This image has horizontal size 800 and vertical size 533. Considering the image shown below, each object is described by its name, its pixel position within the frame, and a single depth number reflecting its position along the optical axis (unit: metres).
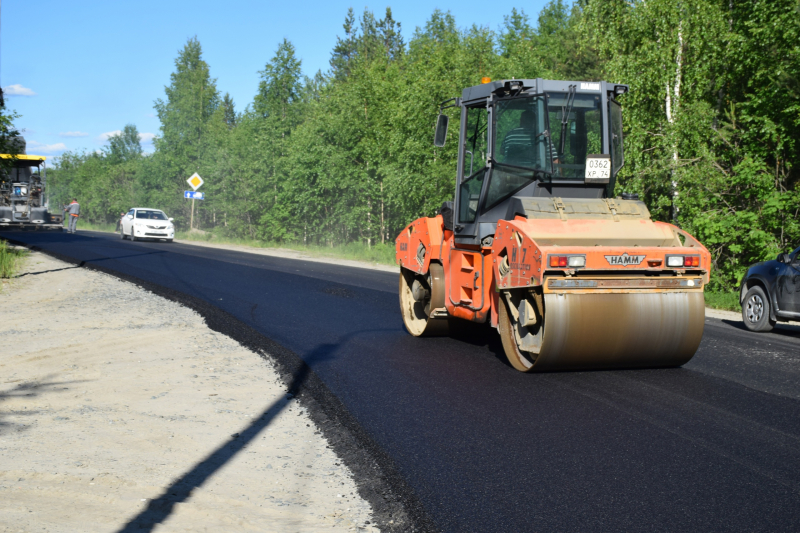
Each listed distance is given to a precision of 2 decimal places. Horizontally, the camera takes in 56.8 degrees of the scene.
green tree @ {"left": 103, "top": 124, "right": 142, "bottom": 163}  99.06
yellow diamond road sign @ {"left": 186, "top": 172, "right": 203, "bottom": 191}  40.41
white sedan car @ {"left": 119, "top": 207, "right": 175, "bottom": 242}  36.31
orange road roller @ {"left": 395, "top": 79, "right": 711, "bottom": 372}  6.93
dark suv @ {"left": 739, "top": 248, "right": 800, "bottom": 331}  10.92
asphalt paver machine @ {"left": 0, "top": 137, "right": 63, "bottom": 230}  39.94
